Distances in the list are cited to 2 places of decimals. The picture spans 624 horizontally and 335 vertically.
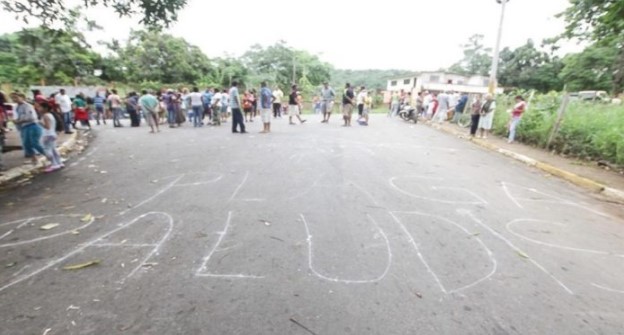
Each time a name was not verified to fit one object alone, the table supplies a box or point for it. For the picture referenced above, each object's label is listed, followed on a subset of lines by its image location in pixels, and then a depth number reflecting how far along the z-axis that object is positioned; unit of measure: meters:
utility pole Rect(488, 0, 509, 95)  14.34
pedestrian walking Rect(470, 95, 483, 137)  11.84
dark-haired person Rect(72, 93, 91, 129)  14.07
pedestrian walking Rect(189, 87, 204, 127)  13.90
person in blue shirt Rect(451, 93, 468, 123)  16.62
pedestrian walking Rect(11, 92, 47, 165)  7.10
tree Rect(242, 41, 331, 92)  47.19
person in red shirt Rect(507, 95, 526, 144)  10.82
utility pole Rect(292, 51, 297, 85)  45.91
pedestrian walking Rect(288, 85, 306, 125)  14.88
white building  51.44
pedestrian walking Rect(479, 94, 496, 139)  11.71
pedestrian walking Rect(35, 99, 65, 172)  7.07
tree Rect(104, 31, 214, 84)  31.38
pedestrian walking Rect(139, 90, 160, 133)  12.57
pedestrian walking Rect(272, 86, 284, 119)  18.22
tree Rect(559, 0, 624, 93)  7.13
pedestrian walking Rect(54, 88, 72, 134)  12.26
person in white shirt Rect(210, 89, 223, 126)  14.78
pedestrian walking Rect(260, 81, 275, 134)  11.50
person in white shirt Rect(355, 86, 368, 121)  15.92
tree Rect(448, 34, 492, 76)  59.09
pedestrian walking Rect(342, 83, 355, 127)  14.48
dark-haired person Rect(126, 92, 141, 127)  14.88
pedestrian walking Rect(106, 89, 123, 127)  15.08
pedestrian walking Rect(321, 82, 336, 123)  15.90
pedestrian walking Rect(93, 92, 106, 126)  16.84
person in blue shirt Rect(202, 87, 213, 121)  15.59
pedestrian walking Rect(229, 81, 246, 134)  11.10
